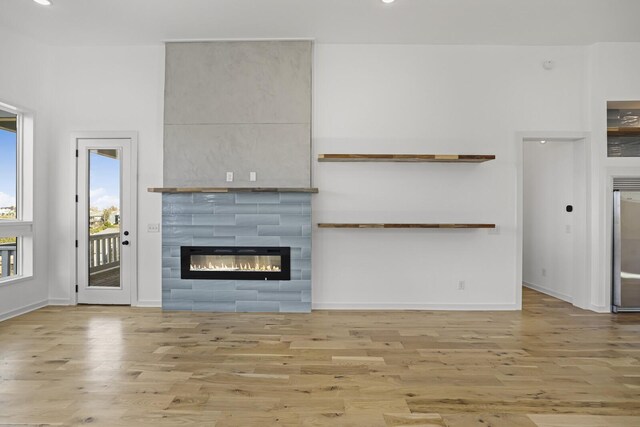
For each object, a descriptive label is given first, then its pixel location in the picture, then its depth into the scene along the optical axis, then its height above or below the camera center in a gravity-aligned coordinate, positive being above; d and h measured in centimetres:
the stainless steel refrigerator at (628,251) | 452 -45
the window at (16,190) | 445 +28
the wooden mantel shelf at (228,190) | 439 +28
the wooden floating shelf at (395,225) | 438 -14
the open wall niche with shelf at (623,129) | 468 +110
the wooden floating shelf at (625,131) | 466 +107
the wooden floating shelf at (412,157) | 430 +67
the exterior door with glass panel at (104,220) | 477 -10
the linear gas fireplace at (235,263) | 454 -62
